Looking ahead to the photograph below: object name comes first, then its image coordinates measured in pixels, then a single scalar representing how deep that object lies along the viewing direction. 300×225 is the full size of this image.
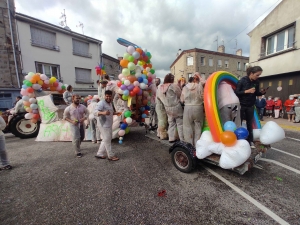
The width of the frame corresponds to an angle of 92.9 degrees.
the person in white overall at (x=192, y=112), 3.12
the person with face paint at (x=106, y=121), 3.47
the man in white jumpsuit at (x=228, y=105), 2.83
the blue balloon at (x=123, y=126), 4.82
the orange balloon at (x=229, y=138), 2.35
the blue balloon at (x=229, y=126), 2.50
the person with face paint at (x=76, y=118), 3.83
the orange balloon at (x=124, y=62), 4.77
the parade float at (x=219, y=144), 2.28
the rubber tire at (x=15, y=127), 5.87
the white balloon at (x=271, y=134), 2.78
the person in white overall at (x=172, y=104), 3.80
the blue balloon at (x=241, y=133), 2.41
